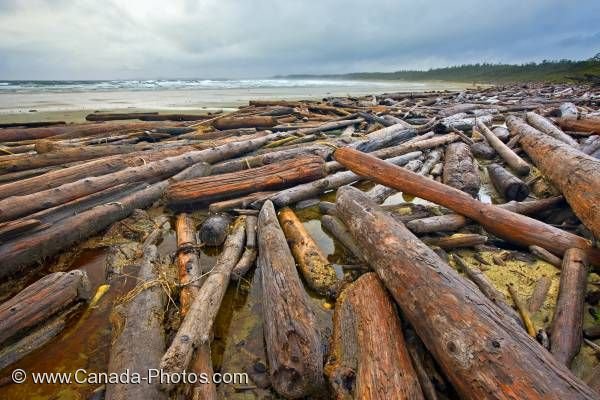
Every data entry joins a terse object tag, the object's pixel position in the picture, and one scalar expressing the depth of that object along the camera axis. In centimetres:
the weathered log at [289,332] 216
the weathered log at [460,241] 384
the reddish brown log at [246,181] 512
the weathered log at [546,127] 766
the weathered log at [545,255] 339
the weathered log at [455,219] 399
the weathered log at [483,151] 799
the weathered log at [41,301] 257
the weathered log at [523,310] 257
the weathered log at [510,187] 515
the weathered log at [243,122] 1149
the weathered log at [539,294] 296
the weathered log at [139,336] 207
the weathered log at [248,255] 346
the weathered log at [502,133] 921
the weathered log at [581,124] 825
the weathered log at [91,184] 395
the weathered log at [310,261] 332
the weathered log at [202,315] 204
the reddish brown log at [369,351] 194
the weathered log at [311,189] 515
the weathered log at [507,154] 644
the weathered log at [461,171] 554
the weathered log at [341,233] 388
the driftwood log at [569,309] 232
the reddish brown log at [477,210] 349
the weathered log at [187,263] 302
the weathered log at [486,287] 264
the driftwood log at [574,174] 356
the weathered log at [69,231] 347
